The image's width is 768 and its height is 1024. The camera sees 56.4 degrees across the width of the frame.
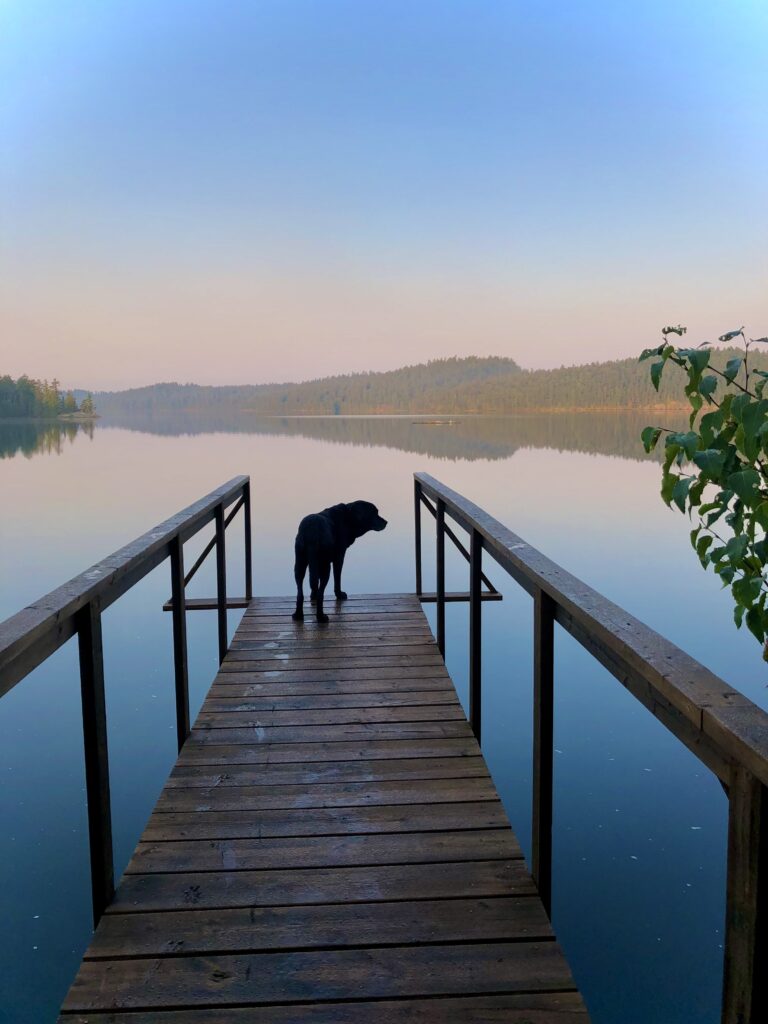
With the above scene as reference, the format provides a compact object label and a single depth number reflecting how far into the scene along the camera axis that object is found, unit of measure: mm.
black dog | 4262
